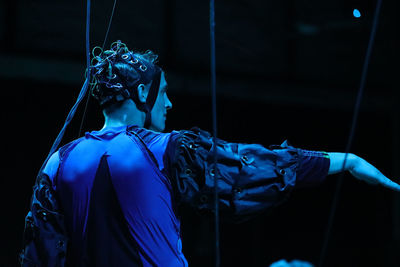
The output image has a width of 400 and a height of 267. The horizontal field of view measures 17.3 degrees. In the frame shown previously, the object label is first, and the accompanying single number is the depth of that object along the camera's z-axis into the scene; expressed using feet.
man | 10.30
